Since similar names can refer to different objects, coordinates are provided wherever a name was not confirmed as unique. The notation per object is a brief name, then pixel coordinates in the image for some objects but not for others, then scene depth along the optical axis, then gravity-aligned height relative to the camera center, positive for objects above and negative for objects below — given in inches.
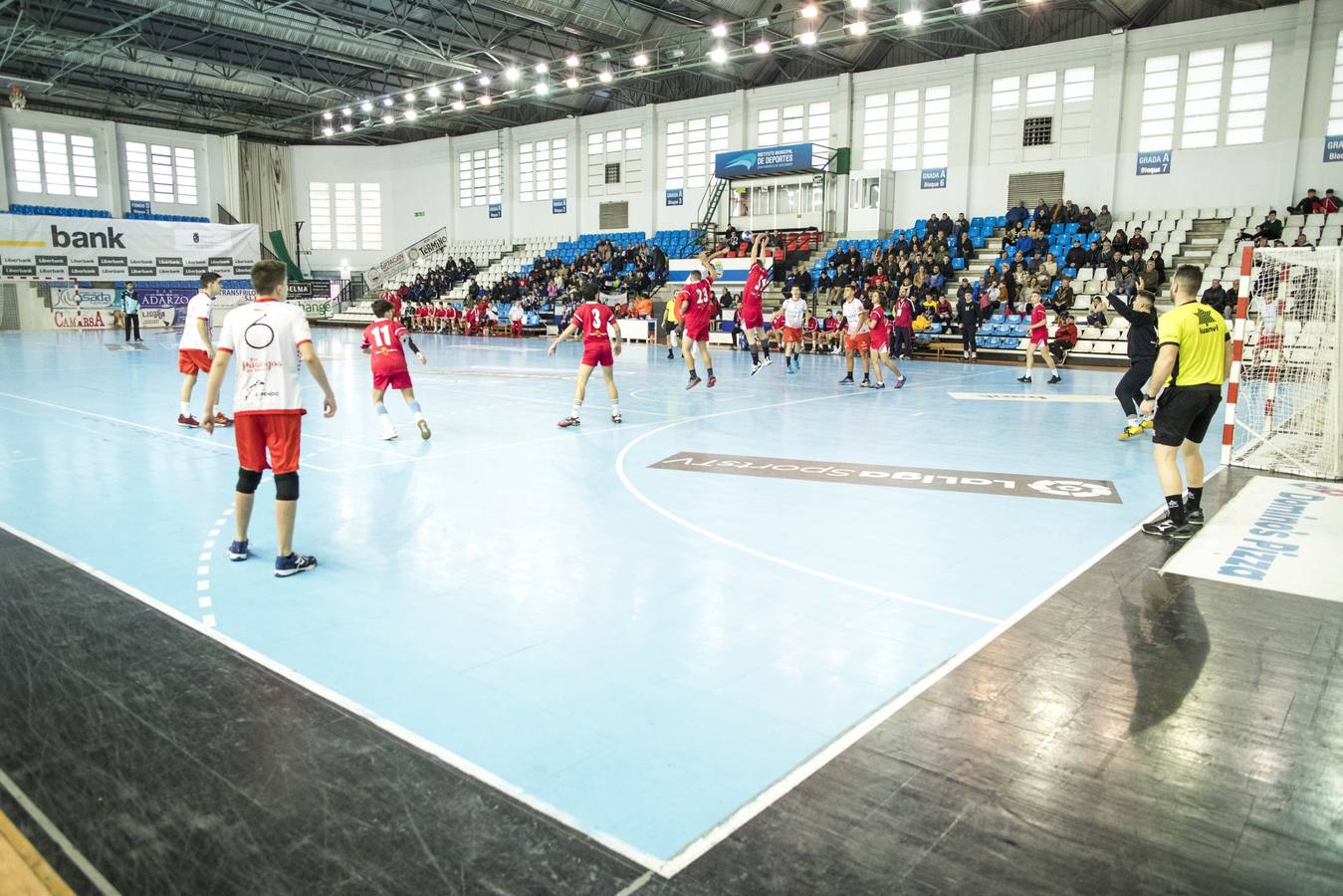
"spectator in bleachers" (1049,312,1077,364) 780.0 -21.0
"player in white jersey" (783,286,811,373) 781.9 -11.4
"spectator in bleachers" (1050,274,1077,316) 868.0 +16.8
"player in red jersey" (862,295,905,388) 592.7 -13.5
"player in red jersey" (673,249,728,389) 615.2 -1.3
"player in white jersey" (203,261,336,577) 200.7 -18.3
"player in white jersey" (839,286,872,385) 608.4 -9.7
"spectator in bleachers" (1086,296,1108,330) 860.0 -1.4
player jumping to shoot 722.8 -3.1
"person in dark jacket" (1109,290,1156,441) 413.1 -17.9
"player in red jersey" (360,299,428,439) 389.7 -23.0
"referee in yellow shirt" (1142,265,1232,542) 249.3 -16.6
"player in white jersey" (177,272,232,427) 374.6 -17.8
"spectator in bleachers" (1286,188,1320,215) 878.4 +111.5
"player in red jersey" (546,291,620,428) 421.4 -13.2
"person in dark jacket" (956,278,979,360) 884.3 -3.4
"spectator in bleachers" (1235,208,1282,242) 847.7 +82.8
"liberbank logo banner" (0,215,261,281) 1280.8 +78.7
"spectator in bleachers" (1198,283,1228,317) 745.6 +16.0
